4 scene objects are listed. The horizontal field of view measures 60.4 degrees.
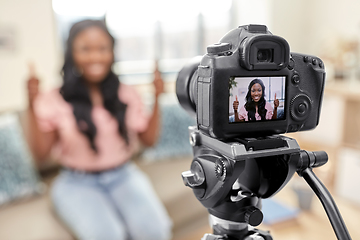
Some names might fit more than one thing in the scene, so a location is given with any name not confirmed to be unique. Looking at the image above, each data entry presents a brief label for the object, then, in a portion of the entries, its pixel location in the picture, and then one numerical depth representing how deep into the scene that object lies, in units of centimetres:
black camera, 41
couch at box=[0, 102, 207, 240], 123
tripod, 42
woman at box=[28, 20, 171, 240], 130
